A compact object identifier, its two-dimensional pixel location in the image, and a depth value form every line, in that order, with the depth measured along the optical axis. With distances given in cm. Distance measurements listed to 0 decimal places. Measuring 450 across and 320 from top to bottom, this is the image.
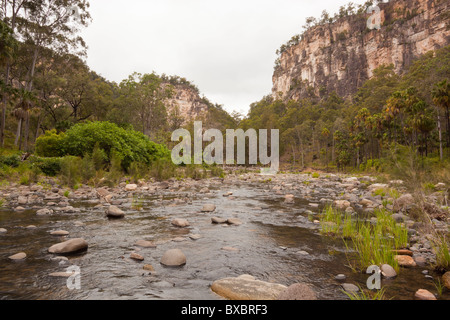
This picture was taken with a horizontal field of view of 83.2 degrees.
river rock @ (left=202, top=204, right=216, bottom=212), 862
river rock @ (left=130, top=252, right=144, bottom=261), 408
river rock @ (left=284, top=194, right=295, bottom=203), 1128
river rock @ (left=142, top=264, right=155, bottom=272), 371
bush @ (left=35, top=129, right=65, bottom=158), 1728
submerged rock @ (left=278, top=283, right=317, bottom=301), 268
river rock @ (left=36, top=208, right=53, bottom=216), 702
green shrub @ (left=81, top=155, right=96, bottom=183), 1340
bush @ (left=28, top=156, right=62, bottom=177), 1436
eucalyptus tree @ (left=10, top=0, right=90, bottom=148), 2869
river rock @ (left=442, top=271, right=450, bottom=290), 322
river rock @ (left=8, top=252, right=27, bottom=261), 383
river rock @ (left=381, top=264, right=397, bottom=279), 355
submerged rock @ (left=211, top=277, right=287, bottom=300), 285
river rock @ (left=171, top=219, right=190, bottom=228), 647
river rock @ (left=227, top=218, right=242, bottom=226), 692
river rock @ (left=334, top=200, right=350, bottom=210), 935
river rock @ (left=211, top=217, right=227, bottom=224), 700
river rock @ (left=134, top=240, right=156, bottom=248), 479
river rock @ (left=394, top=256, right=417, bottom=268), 395
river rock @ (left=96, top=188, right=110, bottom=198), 1063
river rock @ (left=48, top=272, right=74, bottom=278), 332
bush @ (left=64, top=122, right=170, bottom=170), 1712
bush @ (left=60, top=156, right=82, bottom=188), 1233
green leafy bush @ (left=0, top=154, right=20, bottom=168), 1495
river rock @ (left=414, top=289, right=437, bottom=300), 295
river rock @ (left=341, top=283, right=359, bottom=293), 315
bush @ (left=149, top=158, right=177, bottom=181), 1872
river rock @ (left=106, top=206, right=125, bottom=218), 702
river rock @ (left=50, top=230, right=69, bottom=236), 521
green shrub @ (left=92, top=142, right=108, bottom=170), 1485
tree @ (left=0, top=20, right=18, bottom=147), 1861
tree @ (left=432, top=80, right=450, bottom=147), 2888
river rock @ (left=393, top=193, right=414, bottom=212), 810
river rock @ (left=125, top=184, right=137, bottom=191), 1332
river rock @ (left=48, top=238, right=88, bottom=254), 416
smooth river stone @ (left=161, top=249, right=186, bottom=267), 394
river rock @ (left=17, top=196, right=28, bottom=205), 853
